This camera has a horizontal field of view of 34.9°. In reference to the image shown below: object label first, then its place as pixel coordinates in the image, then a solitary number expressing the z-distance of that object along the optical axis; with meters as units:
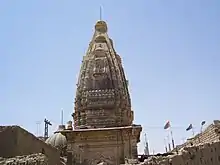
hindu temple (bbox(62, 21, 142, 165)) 26.77
